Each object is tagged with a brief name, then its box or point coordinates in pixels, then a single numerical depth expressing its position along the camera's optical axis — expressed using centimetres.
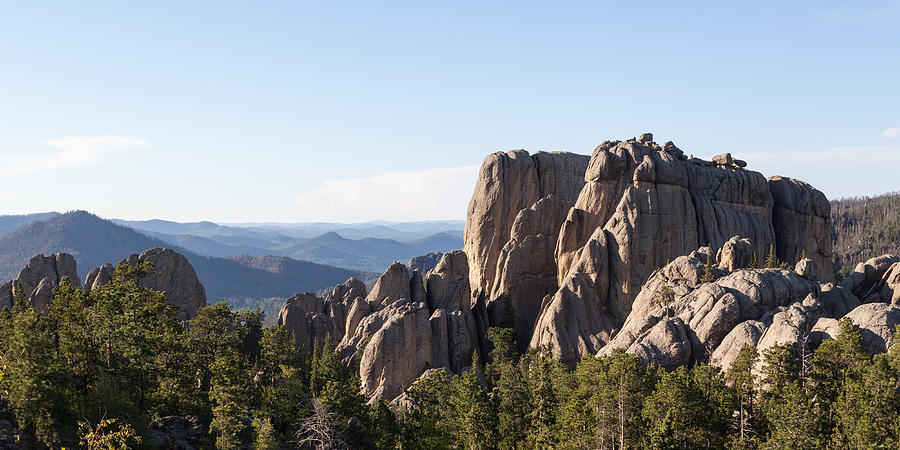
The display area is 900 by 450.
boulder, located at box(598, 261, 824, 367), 6475
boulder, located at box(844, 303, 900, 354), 5741
